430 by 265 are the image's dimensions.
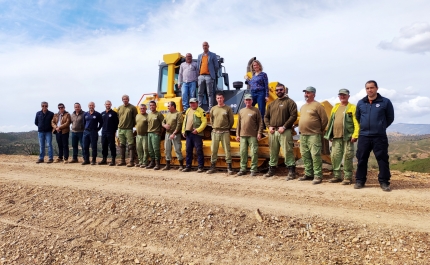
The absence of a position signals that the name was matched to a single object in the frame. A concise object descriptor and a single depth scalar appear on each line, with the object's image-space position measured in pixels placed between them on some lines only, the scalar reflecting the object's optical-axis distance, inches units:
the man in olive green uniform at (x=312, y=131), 252.4
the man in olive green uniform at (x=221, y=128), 306.2
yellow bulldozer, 308.7
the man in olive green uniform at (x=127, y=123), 370.6
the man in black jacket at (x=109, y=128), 381.4
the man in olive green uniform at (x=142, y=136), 356.5
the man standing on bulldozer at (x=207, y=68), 347.9
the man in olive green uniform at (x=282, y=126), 268.5
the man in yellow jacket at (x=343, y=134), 243.3
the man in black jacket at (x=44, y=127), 413.7
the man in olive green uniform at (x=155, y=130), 346.6
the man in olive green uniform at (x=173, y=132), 333.1
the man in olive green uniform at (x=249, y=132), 289.4
